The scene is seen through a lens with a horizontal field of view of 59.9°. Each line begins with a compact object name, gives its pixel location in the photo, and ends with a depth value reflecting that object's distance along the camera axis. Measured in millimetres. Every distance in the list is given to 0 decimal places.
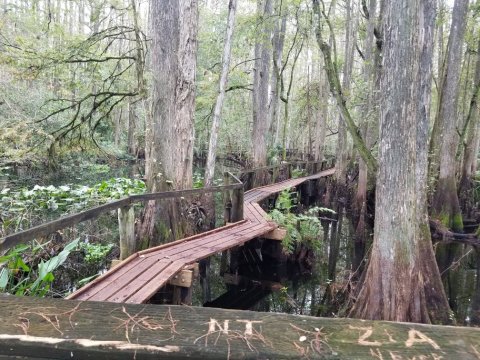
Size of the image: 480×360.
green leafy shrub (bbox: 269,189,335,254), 9219
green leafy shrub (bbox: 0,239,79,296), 4346
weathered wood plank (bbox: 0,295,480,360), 1313
